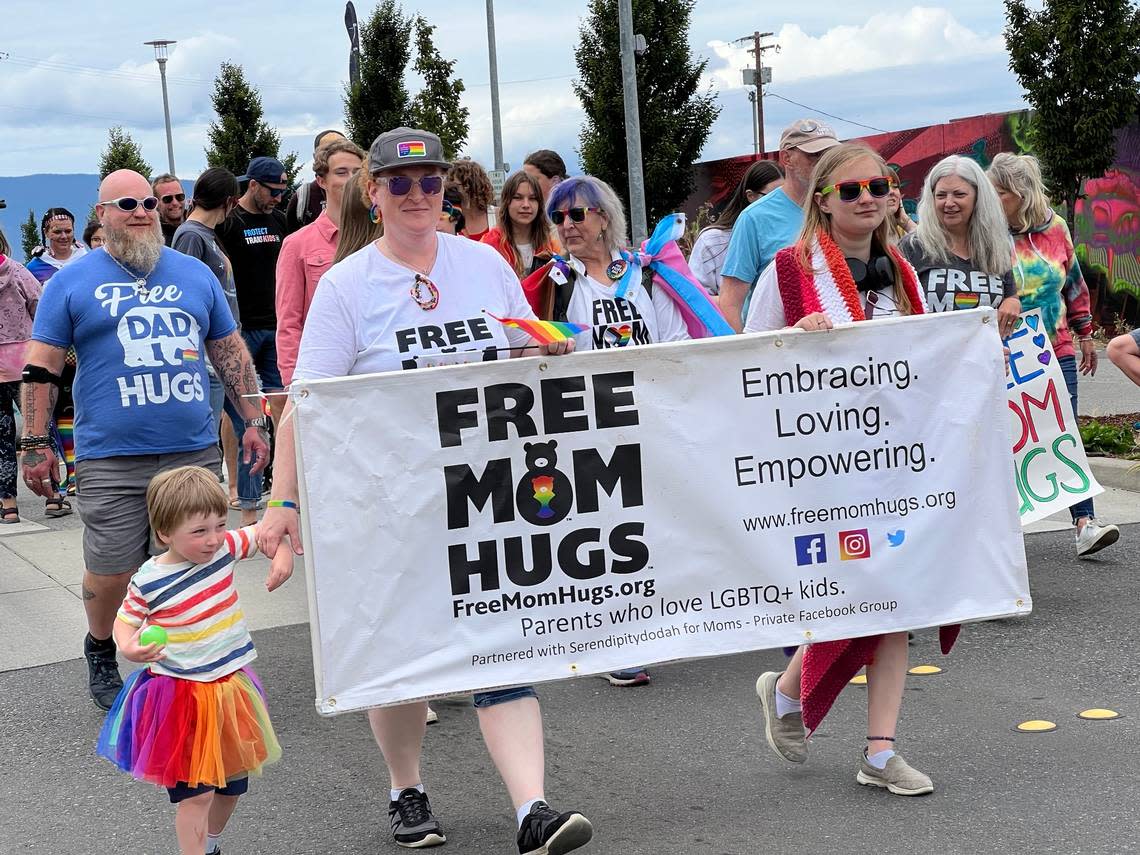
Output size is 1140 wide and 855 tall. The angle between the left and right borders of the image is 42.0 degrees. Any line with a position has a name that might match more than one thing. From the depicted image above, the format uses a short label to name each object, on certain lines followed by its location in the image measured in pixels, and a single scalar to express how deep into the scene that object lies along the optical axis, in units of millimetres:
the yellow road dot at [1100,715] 5125
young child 3887
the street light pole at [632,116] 23484
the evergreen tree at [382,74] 29828
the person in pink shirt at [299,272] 6203
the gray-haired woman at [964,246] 6234
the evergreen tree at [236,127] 35562
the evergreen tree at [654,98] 32781
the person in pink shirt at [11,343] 10555
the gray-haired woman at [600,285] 5637
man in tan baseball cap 6191
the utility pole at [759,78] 61606
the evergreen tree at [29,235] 67062
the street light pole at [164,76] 54094
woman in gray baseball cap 4090
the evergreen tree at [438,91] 30056
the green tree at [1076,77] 17688
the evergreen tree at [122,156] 48812
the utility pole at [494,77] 31594
